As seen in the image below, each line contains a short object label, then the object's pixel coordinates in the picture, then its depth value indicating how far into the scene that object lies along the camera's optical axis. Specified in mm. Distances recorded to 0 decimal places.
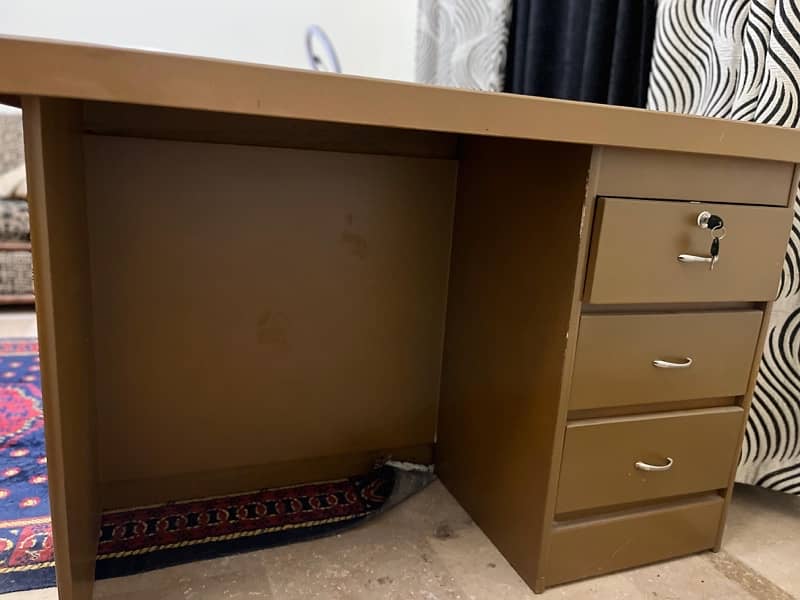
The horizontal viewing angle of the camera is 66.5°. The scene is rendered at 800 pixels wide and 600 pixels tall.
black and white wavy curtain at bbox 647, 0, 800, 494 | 1039
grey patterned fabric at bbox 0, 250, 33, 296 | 2432
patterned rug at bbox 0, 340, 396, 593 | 935
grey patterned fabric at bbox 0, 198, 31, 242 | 2438
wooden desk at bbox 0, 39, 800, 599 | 743
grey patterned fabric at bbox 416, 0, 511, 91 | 1692
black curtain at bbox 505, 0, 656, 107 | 1322
